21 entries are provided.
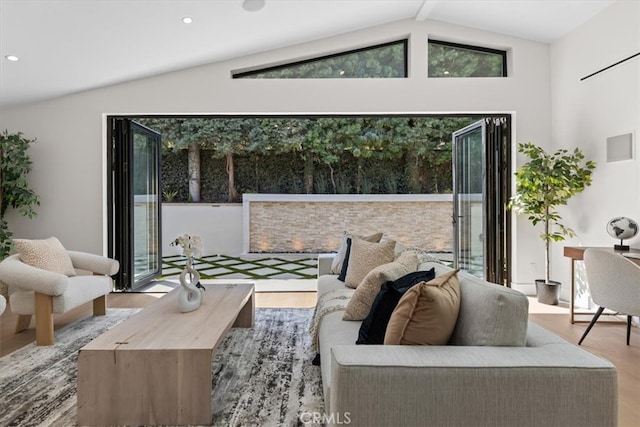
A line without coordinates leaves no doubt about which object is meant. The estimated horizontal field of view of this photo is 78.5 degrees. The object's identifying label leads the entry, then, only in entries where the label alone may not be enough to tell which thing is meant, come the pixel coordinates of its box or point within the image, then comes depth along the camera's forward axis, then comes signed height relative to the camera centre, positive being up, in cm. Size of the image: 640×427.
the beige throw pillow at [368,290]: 218 -45
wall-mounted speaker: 350 +56
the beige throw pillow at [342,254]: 351 -40
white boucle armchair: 294 -63
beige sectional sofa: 127 -60
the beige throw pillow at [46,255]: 325 -35
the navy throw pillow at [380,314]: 174 -47
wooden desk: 349 -44
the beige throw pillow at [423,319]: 149 -41
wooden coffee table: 188 -82
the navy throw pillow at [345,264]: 338 -46
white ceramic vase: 260 -55
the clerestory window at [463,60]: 471 +182
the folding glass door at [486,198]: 472 +16
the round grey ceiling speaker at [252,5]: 343 +185
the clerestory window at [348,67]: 471 +175
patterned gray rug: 200 -102
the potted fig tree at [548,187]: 394 +23
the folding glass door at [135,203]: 480 +14
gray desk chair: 267 -52
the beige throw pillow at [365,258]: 301 -37
